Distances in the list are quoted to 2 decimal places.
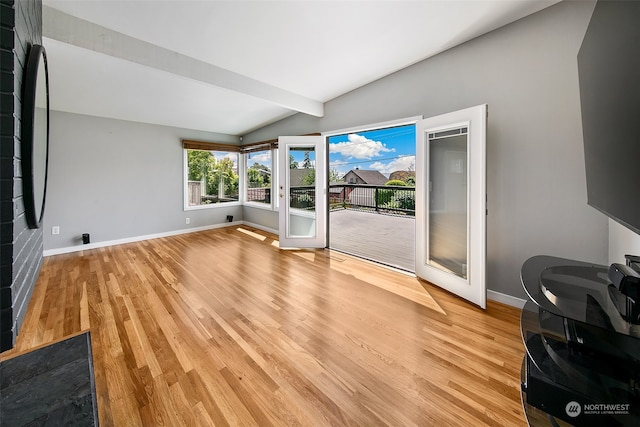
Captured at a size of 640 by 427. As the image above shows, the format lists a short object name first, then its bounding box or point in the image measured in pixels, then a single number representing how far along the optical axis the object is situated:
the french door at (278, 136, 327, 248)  4.12
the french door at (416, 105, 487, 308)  2.23
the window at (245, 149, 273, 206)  5.51
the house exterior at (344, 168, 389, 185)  9.56
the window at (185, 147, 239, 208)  5.46
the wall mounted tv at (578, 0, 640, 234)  0.77
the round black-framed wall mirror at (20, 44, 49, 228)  0.85
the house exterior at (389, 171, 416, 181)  7.86
